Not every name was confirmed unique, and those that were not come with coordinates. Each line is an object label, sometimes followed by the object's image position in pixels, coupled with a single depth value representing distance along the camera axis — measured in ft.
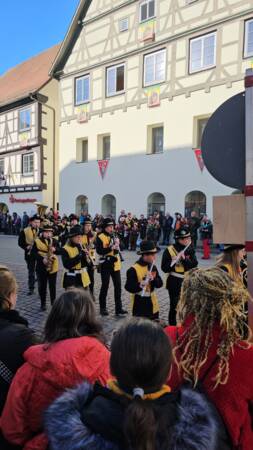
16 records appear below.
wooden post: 6.93
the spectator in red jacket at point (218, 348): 5.17
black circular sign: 7.57
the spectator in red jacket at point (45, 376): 5.68
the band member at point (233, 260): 12.64
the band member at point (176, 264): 17.66
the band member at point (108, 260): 22.35
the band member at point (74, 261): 20.44
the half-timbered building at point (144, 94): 56.18
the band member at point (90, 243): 24.14
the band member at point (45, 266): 22.86
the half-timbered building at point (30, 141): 84.48
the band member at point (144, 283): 15.96
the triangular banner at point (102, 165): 72.25
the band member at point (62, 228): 41.76
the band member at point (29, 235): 29.55
